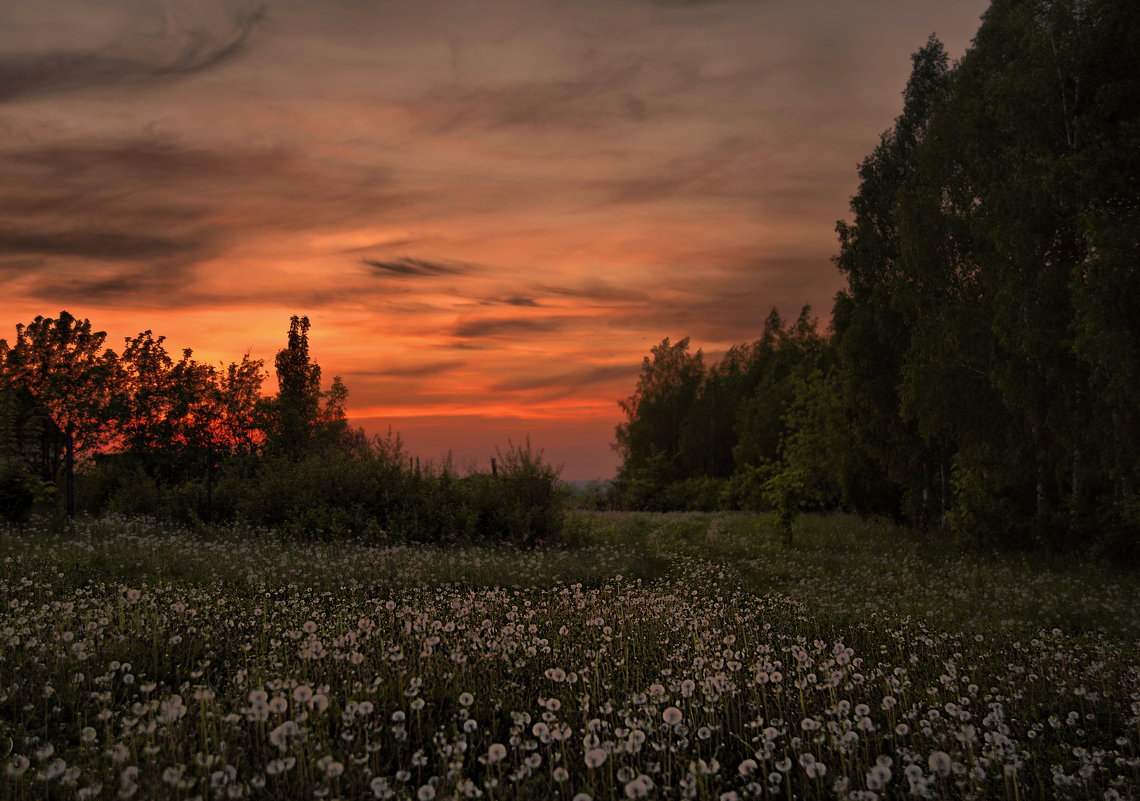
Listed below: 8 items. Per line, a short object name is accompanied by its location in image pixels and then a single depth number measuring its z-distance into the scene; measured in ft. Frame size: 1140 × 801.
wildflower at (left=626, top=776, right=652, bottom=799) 11.17
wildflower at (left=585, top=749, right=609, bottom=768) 12.61
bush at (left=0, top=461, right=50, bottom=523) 53.98
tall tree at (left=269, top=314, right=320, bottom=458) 130.82
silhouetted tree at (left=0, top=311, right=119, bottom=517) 96.94
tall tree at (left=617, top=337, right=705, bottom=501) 183.21
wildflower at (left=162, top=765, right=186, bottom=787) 11.98
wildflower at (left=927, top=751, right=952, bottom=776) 12.78
